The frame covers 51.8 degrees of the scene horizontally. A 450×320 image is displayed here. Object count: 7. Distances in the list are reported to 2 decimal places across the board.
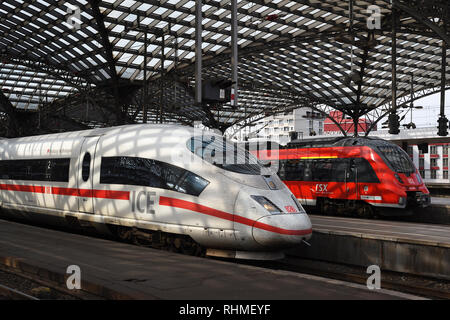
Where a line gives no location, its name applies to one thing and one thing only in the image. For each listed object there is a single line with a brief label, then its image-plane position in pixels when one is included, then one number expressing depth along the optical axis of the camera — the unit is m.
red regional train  17.20
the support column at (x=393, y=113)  20.73
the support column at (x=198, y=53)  12.33
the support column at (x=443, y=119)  25.31
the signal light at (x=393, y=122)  20.90
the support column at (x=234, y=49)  13.45
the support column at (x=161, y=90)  24.27
